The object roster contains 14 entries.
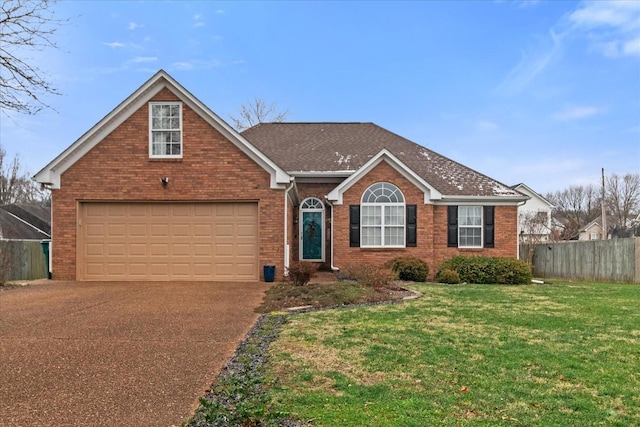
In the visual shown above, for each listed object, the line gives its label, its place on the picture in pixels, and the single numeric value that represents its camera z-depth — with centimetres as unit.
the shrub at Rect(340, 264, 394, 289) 1283
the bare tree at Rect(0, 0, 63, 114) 794
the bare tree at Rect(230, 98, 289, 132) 4084
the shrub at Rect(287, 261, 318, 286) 1297
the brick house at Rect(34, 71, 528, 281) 1487
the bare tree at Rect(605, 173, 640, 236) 5422
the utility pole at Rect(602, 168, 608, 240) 3734
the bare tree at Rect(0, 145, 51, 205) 4097
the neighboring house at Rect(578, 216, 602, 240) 5644
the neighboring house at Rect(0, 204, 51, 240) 3475
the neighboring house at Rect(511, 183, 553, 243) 3188
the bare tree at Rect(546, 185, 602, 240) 6038
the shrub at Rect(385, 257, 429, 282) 1680
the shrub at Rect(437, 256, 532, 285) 1686
